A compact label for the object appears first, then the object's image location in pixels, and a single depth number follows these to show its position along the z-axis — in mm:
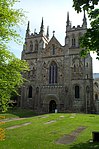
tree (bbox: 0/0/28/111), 8789
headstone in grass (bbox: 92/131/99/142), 11115
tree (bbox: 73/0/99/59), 9250
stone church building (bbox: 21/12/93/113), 39219
